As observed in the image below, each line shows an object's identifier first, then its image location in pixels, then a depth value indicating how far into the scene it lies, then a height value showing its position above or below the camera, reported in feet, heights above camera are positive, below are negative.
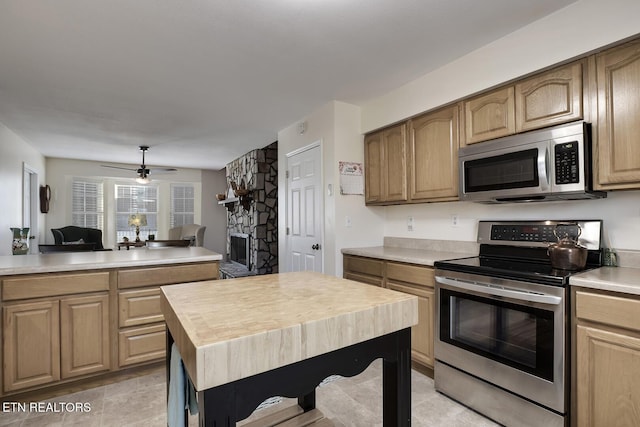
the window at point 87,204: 21.74 +0.89
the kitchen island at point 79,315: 6.59 -2.20
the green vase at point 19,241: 10.82 -0.96
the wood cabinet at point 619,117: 5.39 +1.71
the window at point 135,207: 23.41 +0.71
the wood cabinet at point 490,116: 7.11 +2.34
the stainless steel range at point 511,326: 5.33 -2.13
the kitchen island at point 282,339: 2.22 -0.99
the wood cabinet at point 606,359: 4.63 -2.20
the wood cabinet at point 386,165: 9.81 +1.64
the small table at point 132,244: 18.55 -1.63
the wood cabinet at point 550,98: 6.09 +2.36
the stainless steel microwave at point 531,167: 5.93 +1.01
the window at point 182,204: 25.05 +0.97
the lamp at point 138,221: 19.42 -0.29
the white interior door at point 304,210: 11.68 +0.24
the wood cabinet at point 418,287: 7.71 -1.88
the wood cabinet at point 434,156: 8.36 +1.66
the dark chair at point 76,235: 18.65 -1.10
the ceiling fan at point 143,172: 17.82 +2.52
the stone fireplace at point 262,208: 18.01 +0.46
